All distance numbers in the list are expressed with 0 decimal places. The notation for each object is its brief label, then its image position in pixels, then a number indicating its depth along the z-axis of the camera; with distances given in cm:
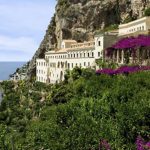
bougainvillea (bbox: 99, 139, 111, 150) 2018
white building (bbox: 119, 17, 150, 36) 4886
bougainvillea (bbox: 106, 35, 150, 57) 4227
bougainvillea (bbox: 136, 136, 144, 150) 1889
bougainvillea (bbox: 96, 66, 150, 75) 3889
